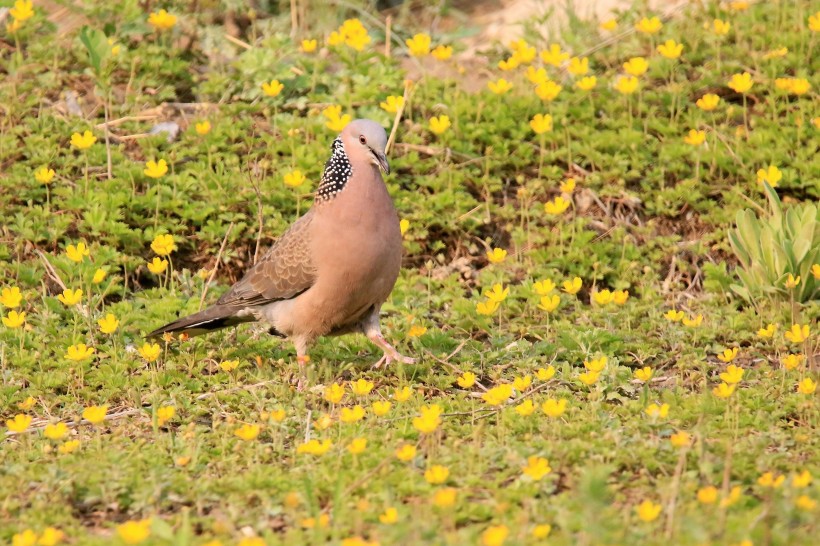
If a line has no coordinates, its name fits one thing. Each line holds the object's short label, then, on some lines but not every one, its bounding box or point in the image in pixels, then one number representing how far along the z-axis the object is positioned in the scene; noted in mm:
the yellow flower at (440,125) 15648
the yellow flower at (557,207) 14212
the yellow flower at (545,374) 10953
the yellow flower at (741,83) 15687
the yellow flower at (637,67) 15914
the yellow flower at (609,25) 17469
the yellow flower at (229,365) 11734
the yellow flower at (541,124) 15375
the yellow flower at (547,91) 15633
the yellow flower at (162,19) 16609
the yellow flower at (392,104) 15805
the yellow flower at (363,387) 10742
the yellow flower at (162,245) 13117
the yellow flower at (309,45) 16533
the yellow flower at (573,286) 12820
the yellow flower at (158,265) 12918
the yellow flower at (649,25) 17000
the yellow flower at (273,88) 15711
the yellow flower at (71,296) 12102
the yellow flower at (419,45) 16344
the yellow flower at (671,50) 16531
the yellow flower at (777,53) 16598
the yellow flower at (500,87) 15914
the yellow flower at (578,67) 16109
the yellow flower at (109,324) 11841
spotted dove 11727
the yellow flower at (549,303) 12625
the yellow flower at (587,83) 15797
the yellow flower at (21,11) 16359
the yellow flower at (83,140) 14344
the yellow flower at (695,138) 15211
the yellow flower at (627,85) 15766
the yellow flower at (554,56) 16344
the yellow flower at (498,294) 12609
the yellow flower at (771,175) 14547
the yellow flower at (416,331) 12281
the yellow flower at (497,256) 13336
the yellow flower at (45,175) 14086
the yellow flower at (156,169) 14133
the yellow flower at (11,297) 12055
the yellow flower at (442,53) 16277
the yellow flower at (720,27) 17000
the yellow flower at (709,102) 15648
